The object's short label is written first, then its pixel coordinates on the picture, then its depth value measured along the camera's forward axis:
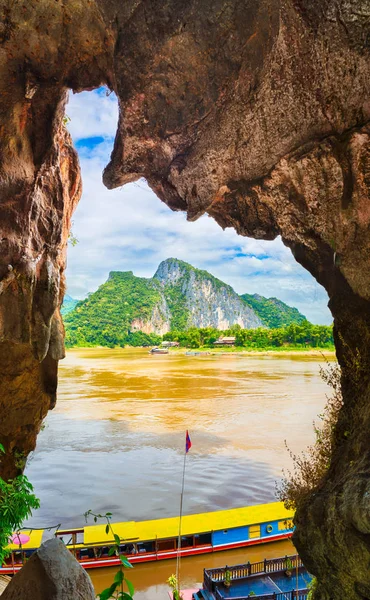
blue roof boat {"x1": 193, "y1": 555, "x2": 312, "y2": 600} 9.23
